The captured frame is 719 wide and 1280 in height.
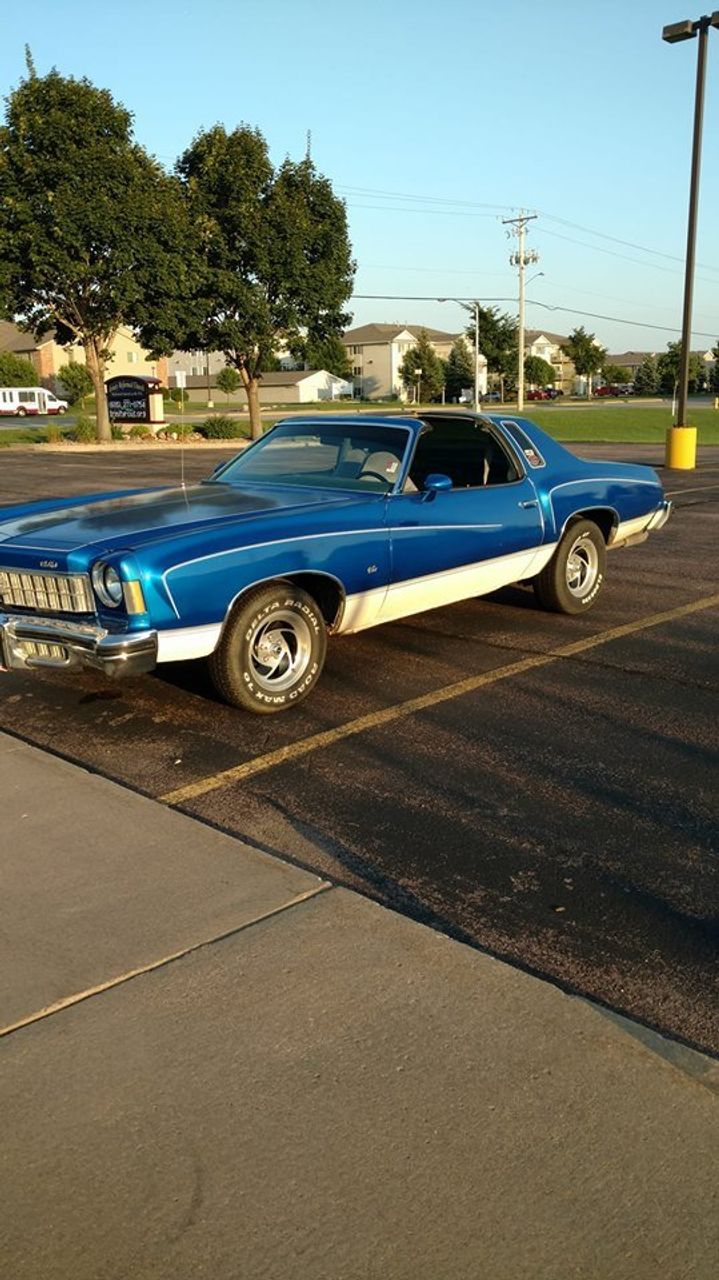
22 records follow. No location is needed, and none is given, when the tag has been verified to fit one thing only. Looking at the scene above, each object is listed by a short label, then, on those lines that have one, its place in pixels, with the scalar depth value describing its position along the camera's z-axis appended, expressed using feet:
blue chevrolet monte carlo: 16.52
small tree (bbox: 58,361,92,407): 250.98
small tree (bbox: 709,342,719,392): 349.82
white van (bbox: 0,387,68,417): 211.41
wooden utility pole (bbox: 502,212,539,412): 205.46
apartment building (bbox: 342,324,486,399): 392.27
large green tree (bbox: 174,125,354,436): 105.70
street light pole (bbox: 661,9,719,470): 59.62
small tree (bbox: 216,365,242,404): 287.69
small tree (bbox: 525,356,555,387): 338.95
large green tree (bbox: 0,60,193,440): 94.68
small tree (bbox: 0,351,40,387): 260.01
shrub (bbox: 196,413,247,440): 119.44
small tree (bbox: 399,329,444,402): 305.12
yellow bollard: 66.03
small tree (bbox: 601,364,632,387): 428.15
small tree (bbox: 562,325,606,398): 340.39
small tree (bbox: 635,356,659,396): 379.55
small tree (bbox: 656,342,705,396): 355.36
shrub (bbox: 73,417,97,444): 112.27
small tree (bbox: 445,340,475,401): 311.06
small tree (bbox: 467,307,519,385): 276.82
